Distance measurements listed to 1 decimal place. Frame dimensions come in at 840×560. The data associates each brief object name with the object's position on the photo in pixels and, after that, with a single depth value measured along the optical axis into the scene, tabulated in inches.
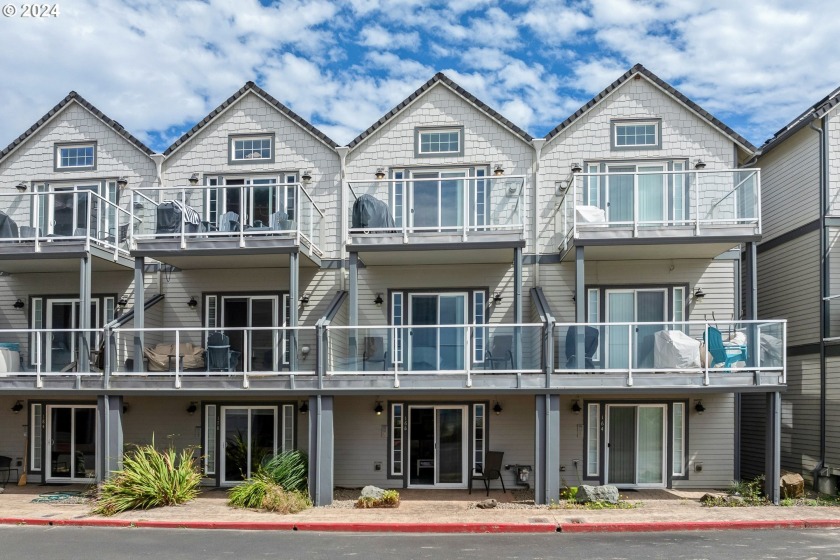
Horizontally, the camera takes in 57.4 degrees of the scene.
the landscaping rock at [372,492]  603.2
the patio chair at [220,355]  633.6
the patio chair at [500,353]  614.9
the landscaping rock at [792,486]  602.5
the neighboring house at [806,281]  655.8
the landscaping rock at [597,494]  594.2
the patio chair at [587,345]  601.0
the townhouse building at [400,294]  609.3
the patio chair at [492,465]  650.2
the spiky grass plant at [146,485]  583.2
